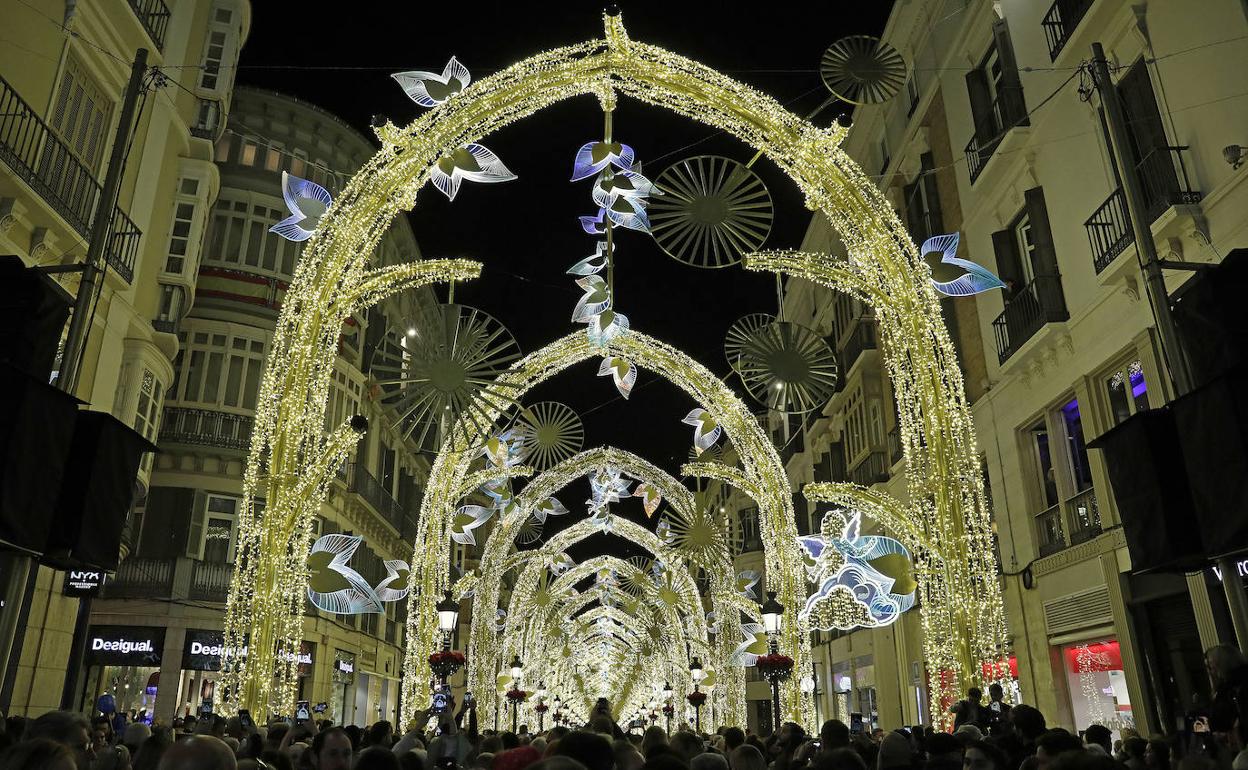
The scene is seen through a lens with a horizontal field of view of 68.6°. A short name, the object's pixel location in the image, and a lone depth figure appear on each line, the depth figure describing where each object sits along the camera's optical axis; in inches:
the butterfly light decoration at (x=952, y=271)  466.0
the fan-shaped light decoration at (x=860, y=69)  466.6
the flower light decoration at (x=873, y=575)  587.2
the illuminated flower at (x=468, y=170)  487.8
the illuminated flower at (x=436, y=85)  474.0
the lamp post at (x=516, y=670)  1089.4
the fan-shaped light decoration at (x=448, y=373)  549.6
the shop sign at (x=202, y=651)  980.6
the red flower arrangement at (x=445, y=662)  652.1
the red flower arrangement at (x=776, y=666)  661.3
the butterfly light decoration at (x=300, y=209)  474.0
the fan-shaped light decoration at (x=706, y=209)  490.3
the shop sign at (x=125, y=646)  930.9
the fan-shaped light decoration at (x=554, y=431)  940.6
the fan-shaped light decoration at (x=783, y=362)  603.5
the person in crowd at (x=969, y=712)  345.1
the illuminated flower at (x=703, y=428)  855.1
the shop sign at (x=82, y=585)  565.0
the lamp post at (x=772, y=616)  695.7
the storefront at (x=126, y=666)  931.3
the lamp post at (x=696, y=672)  1161.4
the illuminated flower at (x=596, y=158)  480.1
